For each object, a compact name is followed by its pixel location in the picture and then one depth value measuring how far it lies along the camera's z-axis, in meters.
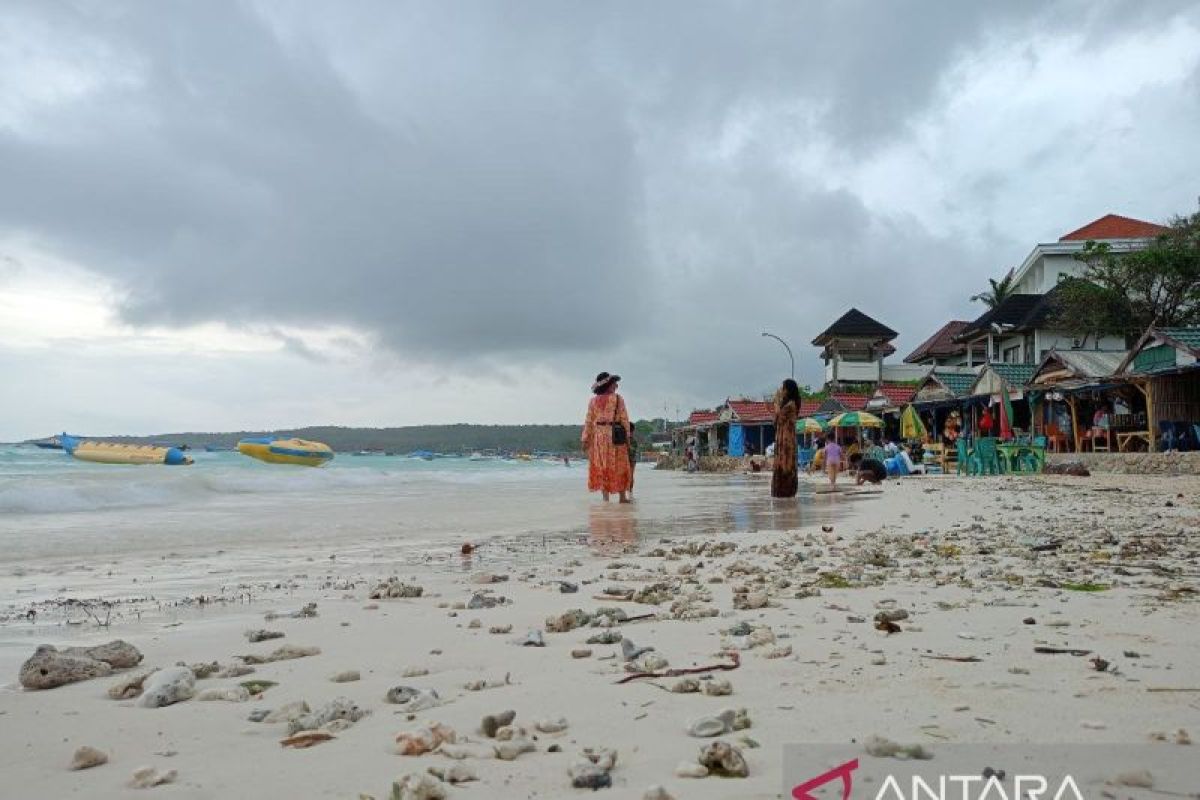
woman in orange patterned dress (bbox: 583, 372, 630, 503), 14.12
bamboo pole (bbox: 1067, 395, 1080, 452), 25.19
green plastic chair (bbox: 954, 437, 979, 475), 21.88
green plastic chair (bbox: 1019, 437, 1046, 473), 20.84
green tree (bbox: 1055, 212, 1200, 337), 33.94
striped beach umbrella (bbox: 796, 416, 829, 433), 38.83
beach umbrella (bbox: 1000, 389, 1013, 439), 26.05
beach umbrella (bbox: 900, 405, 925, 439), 30.42
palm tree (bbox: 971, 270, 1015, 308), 54.25
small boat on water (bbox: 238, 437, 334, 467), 49.78
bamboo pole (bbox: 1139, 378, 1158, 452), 20.95
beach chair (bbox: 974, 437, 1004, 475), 21.58
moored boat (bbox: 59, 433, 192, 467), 51.69
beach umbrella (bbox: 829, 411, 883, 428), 31.75
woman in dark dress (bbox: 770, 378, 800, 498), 13.93
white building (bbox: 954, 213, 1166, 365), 42.00
